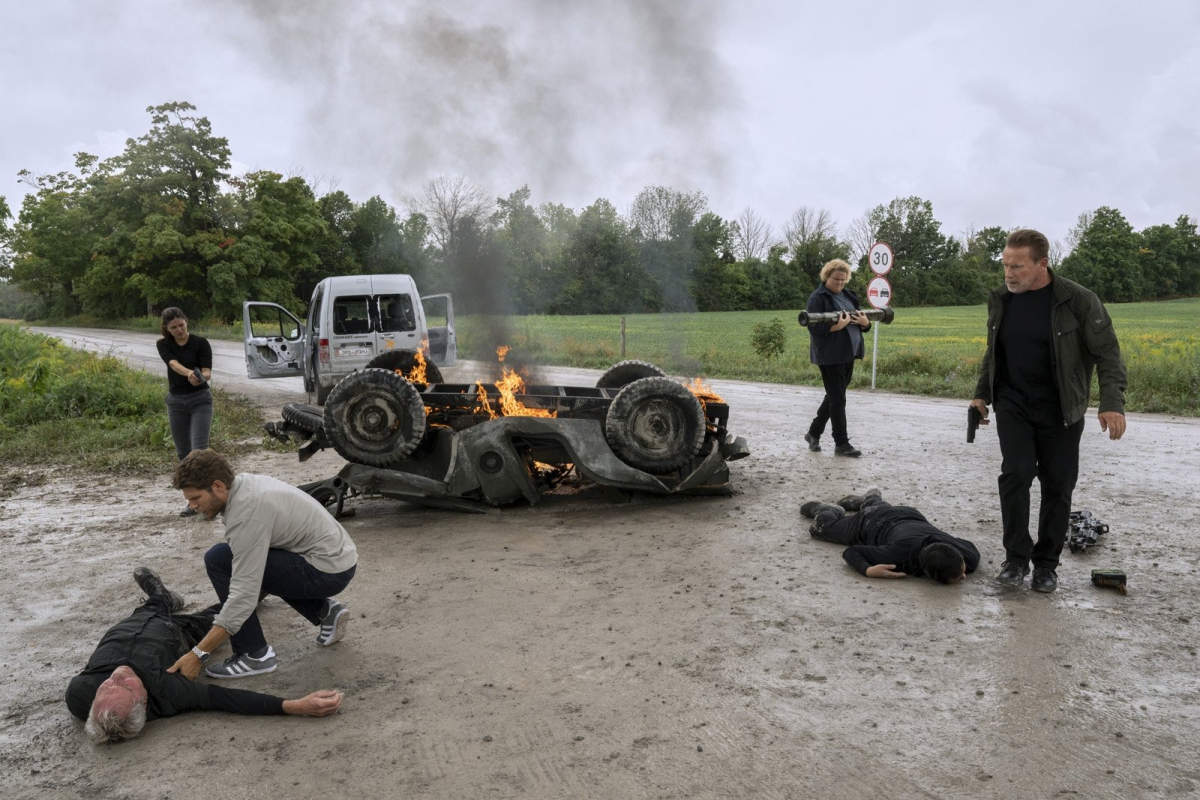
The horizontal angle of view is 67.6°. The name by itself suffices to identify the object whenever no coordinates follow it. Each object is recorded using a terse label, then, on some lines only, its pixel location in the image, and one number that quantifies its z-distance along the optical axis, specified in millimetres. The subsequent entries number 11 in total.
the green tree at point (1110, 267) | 71750
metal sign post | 17609
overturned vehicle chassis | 7188
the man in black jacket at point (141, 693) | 3676
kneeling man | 4027
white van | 13914
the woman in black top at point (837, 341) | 9438
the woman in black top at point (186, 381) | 7836
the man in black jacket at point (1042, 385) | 5066
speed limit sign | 18114
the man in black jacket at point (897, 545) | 5324
